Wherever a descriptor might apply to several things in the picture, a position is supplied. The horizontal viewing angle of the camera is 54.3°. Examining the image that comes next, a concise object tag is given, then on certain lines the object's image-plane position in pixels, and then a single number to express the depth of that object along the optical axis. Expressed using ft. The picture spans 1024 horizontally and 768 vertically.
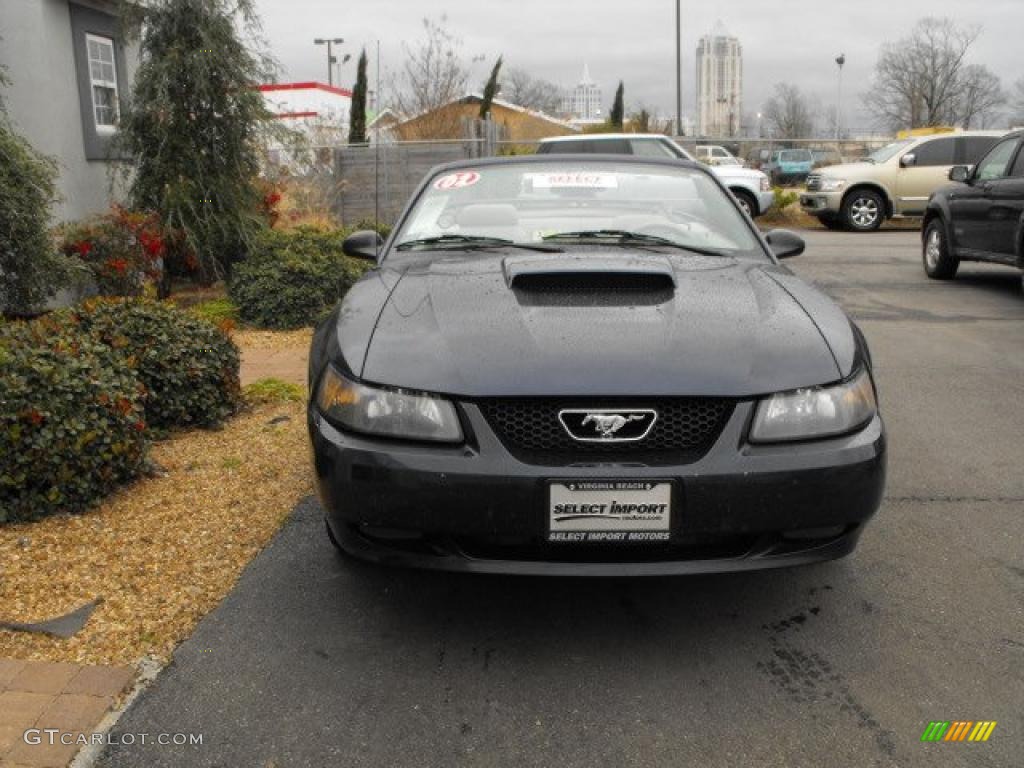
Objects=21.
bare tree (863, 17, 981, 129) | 183.73
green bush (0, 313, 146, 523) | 12.31
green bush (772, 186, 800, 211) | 72.02
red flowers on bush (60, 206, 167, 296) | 27.81
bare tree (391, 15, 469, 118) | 78.54
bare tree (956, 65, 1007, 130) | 187.52
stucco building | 29.96
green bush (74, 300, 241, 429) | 16.38
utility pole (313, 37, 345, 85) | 197.06
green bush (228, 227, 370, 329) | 27.66
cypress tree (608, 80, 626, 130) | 170.71
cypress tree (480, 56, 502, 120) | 93.66
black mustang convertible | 8.81
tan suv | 61.21
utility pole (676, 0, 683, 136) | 109.07
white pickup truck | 51.55
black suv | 32.14
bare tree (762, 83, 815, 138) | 233.14
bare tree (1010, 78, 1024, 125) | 196.83
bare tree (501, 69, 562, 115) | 211.00
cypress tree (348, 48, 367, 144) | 92.17
